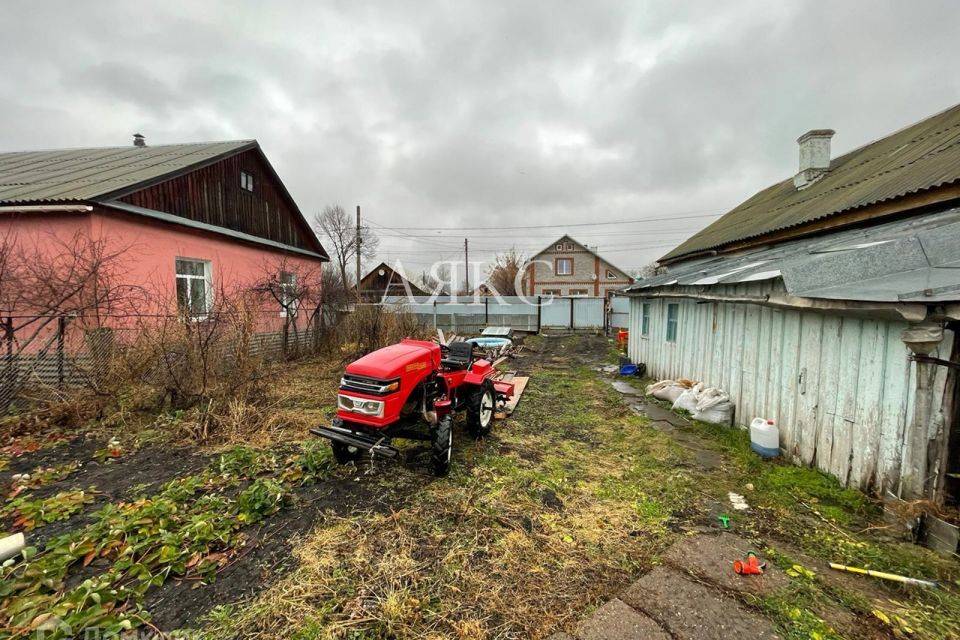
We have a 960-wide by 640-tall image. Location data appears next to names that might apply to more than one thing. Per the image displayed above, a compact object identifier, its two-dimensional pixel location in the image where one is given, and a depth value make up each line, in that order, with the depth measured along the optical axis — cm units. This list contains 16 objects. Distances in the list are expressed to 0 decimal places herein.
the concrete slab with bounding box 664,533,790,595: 215
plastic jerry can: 393
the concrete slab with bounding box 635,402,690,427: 519
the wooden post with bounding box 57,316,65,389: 518
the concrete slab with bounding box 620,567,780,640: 182
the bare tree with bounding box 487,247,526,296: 3216
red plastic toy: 223
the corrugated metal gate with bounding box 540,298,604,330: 1747
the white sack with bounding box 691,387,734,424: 490
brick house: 2994
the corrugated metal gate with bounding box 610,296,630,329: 1729
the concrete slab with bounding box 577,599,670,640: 180
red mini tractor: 321
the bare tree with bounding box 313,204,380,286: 2970
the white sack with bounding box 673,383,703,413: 540
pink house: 607
